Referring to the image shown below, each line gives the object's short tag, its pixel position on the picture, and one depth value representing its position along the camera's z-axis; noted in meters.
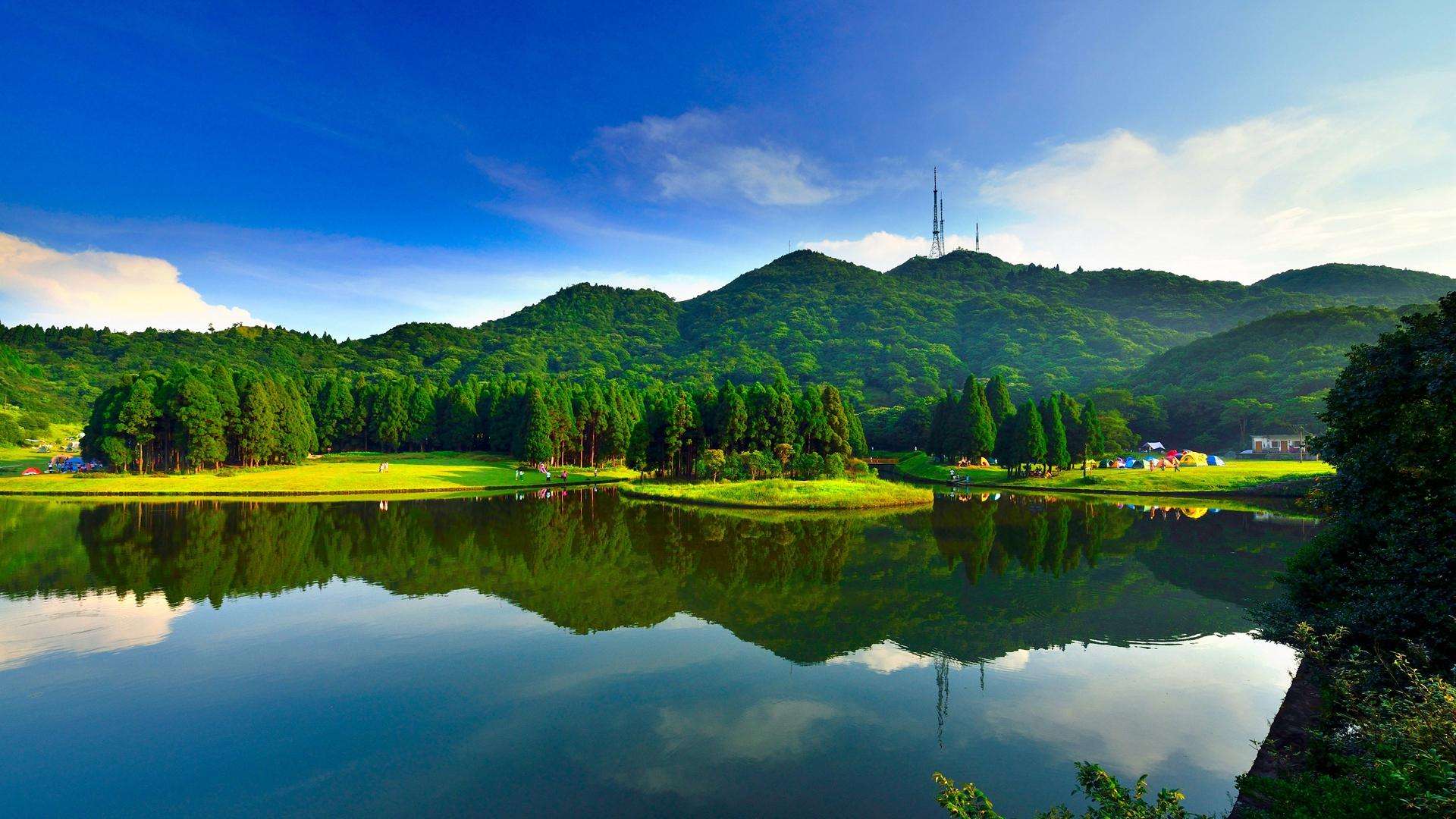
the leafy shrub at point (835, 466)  55.84
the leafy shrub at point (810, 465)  56.34
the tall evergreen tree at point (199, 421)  58.62
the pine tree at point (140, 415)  56.25
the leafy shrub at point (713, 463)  56.69
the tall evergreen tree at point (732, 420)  60.47
